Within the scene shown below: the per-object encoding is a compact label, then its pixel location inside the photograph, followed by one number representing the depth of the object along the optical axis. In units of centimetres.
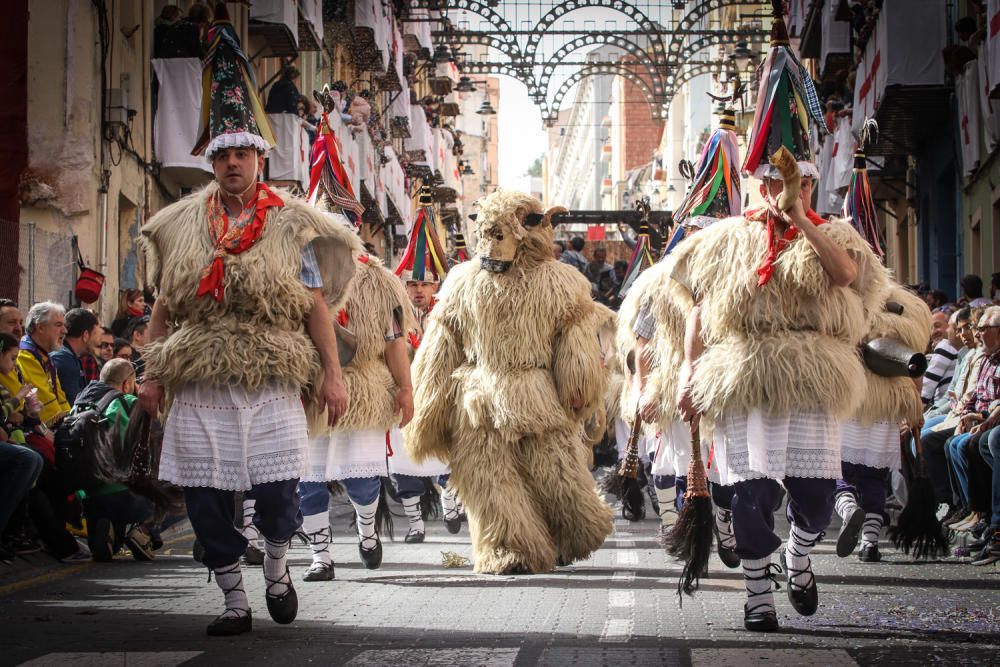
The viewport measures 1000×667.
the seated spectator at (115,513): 1109
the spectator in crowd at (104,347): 1338
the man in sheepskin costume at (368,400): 1039
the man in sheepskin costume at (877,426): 1080
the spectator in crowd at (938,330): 1526
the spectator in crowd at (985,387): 1184
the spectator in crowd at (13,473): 1005
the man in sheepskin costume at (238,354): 705
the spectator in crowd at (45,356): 1187
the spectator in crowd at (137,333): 1442
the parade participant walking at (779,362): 715
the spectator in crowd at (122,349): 1365
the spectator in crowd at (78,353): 1281
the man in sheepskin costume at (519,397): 988
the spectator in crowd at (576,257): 2059
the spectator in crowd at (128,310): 1703
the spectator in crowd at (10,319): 1152
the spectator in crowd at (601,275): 2228
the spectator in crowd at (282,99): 2553
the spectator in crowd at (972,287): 1675
